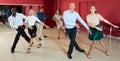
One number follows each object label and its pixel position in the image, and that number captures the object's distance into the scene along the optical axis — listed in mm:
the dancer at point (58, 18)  9102
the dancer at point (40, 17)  8958
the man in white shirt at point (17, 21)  6438
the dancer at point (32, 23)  6566
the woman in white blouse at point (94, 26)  5793
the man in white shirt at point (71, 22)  5743
